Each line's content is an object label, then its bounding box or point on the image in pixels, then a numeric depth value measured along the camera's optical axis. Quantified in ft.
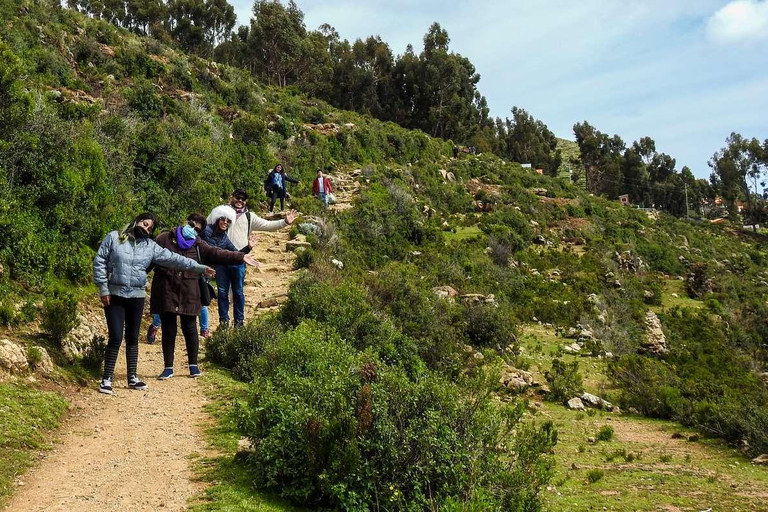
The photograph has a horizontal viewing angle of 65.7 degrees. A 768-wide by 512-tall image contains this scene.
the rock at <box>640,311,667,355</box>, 58.95
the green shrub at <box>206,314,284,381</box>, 26.25
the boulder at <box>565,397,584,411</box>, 37.47
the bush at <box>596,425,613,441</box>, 32.04
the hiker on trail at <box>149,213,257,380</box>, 22.29
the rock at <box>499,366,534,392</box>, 39.09
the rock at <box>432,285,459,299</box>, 50.83
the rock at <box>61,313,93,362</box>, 22.86
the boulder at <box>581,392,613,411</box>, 39.04
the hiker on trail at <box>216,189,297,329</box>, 27.91
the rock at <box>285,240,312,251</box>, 50.78
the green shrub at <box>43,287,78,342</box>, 22.62
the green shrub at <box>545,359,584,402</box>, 38.63
